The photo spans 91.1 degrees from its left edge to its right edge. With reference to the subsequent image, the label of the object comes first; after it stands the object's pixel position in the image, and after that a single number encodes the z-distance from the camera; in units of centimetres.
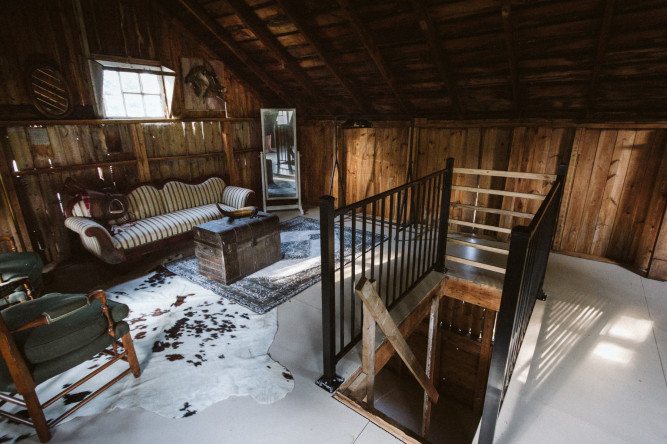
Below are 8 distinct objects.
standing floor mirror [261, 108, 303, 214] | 604
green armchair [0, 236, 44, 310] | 254
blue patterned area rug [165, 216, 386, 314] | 323
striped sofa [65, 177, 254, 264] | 364
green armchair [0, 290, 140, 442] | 167
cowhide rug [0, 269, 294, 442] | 204
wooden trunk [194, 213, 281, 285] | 341
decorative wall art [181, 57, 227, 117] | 517
